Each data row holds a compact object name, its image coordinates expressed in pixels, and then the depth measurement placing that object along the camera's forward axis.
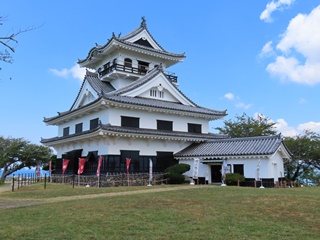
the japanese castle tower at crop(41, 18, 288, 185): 25.80
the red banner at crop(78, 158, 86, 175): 23.72
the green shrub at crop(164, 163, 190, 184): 25.70
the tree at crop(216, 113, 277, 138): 40.58
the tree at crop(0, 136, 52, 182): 44.47
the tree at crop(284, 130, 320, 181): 36.59
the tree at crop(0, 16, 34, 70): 6.49
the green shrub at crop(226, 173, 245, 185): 23.53
